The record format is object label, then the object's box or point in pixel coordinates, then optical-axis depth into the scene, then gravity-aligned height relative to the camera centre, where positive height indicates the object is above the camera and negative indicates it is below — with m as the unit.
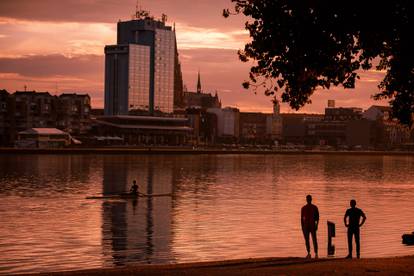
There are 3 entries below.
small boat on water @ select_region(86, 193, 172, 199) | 80.69 -6.68
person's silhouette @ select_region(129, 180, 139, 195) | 79.64 -5.86
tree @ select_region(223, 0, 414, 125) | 27.38 +3.55
